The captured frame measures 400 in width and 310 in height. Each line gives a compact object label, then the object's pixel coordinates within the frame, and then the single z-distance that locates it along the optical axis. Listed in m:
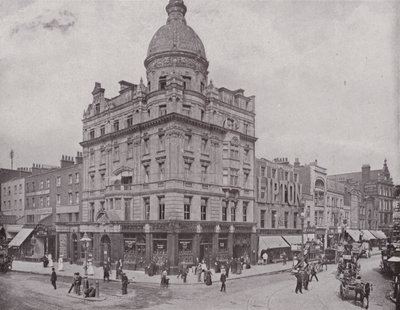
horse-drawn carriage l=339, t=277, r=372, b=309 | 20.56
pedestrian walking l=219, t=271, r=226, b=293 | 25.15
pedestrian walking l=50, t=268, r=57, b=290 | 24.83
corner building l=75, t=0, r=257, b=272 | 35.91
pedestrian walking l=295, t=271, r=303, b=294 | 24.94
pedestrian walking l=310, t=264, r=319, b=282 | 30.72
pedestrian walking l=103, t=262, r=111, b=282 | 28.67
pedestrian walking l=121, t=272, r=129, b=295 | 23.73
